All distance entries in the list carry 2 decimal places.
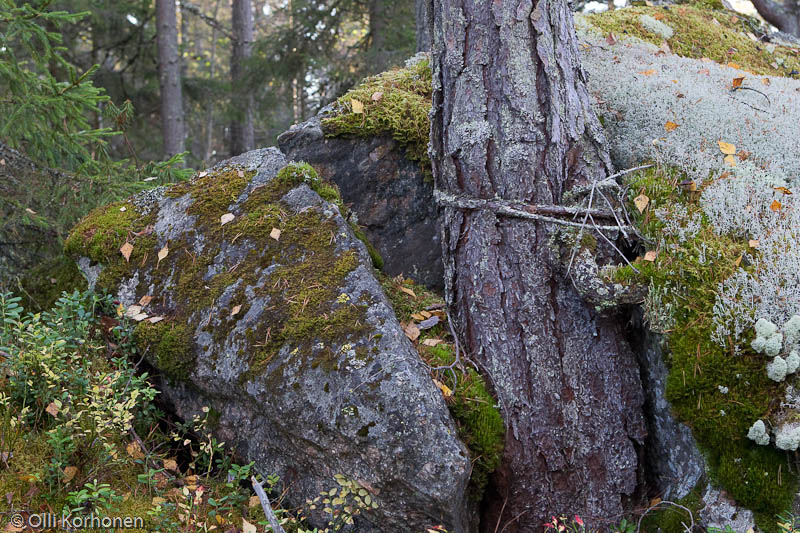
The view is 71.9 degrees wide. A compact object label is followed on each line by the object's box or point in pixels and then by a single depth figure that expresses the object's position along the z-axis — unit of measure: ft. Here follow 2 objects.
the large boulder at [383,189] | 13.50
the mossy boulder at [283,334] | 8.77
